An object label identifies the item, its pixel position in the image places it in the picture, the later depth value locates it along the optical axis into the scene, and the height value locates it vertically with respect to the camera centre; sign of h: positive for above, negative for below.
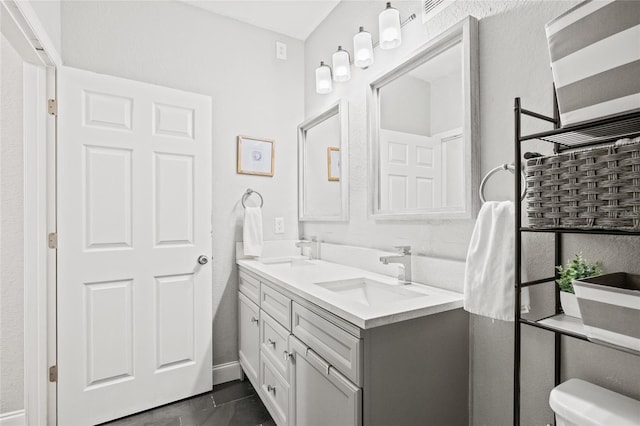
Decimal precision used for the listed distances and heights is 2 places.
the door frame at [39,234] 1.62 -0.10
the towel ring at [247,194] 2.34 +0.14
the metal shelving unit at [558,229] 0.78 +0.04
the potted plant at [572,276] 0.87 -0.17
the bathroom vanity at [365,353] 1.02 -0.50
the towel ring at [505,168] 1.07 +0.15
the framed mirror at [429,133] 1.25 +0.37
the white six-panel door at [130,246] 1.74 -0.18
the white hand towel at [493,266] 1.01 -0.17
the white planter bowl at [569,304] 0.91 -0.26
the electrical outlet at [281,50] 2.50 +1.26
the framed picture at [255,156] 2.33 +0.43
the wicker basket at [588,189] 0.69 +0.06
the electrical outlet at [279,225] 2.47 -0.09
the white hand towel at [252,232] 2.23 -0.12
